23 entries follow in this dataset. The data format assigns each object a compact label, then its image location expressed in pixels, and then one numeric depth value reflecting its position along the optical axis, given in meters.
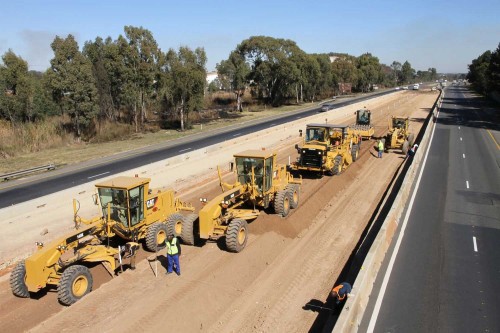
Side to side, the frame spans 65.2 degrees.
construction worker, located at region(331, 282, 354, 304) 9.23
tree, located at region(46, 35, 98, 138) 37.72
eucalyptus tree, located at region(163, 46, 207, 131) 45.94
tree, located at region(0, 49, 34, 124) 36.84
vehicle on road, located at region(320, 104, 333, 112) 65.83
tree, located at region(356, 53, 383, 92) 130.59
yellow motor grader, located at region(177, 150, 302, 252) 12.91
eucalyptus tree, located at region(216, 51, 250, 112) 66.31
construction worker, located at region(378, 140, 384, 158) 28.36
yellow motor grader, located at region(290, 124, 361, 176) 21.94
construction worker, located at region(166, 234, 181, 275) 11.53
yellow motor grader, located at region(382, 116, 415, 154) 29.85
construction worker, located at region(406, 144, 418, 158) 28.20
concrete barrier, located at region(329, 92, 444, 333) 8.53
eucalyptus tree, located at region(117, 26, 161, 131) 43.66
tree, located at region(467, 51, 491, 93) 97.01
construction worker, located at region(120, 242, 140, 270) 12.08
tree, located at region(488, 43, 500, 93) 60.22
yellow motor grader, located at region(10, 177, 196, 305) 10.29
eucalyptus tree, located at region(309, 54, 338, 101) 91.93
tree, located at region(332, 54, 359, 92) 113.62
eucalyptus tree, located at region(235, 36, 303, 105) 71.12
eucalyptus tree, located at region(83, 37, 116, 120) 47.22
